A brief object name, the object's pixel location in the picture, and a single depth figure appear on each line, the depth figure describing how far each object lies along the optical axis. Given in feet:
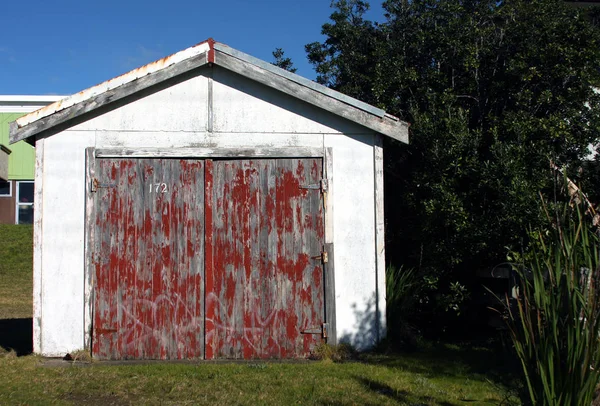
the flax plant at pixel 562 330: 12.12
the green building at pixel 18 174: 81.00
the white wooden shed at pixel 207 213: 23.47
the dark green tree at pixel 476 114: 25.77
